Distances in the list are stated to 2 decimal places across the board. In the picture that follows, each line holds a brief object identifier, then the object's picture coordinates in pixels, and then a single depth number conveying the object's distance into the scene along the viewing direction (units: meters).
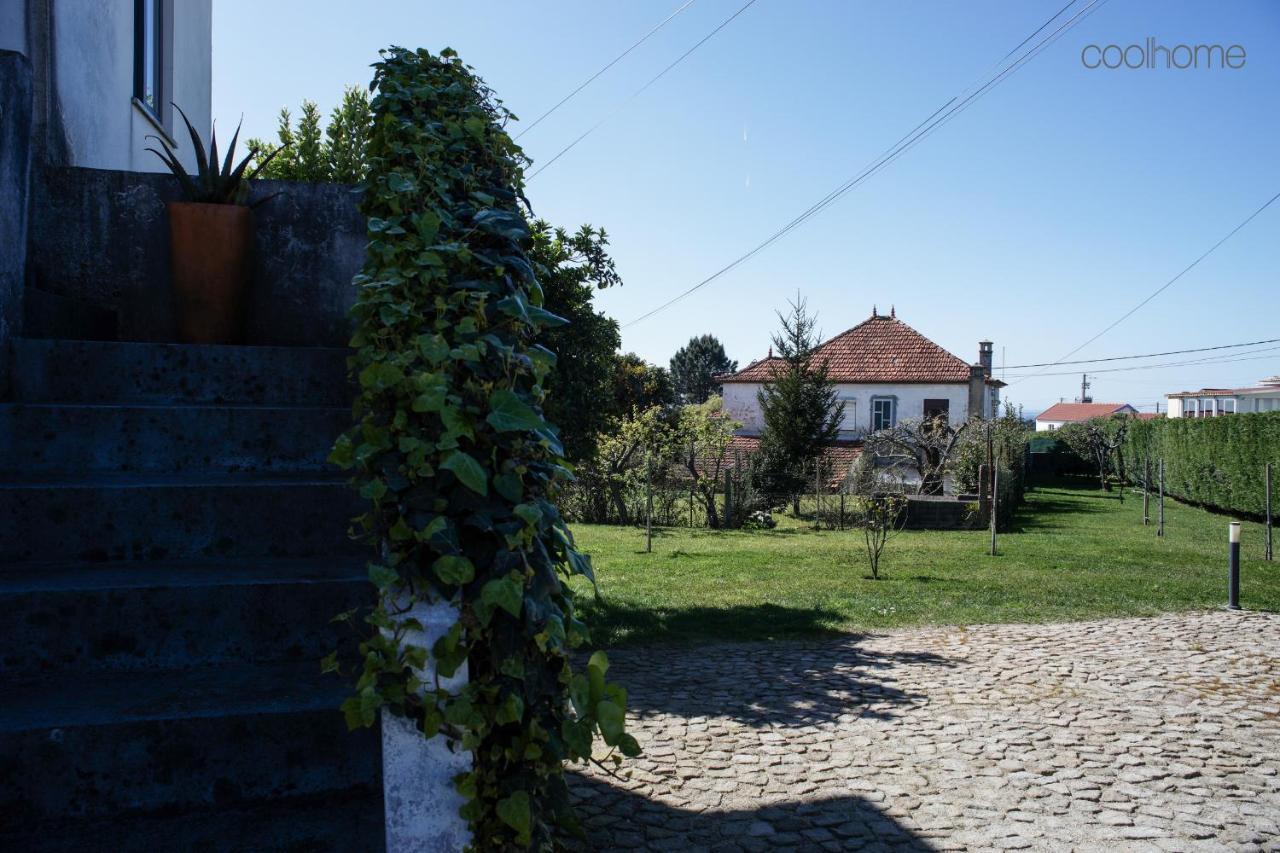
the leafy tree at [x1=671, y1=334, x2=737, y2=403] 56.62
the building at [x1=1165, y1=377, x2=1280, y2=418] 51.75
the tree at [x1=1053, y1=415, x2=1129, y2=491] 31.38
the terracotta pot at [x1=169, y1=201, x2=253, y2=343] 3.86
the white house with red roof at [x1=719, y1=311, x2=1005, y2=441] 31.30
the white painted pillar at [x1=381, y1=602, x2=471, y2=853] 1.68
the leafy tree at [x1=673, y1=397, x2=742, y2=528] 17.09
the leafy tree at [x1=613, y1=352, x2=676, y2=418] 33.22
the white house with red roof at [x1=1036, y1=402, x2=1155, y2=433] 91.88
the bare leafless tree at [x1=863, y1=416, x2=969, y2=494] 18.84
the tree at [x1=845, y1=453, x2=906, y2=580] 10.48
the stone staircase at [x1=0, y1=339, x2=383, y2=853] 1.98
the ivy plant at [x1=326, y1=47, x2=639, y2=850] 1.67
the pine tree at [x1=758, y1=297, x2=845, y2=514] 21.02
